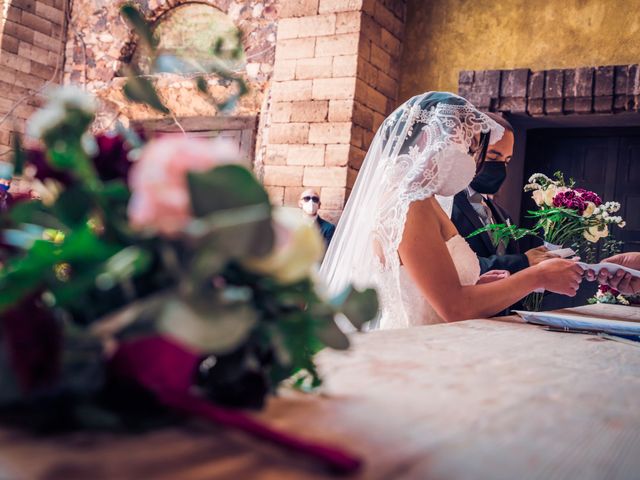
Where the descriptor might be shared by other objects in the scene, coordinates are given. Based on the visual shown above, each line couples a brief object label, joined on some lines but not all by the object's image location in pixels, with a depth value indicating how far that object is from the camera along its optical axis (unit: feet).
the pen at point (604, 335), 5.60
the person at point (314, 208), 18.21
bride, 6.84
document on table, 6.04
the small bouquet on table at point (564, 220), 8.76
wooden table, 1.42
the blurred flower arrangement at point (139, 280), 1.43
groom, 9.05
